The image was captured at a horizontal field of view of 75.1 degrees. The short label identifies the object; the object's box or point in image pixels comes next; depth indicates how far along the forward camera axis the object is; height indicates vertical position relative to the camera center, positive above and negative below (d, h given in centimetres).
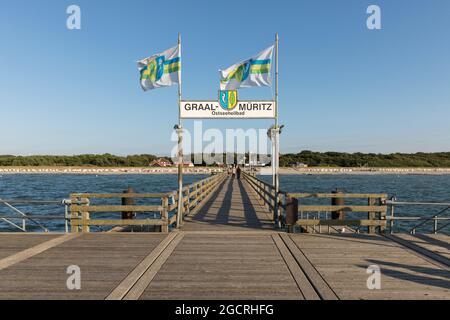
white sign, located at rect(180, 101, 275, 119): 977 +170
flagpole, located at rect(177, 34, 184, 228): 960 +23
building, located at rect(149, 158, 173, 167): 19124 -133
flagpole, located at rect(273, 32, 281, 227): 972 +56
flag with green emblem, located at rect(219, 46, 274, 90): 980 +298
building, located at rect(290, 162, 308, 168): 19099 -273
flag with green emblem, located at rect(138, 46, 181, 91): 976 +313
